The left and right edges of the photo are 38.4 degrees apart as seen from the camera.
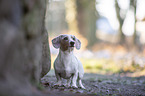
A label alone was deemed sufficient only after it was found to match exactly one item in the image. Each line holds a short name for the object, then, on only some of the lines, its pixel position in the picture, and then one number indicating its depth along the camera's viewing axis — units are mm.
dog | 5613
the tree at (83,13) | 22812
